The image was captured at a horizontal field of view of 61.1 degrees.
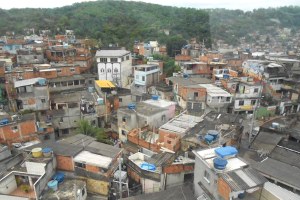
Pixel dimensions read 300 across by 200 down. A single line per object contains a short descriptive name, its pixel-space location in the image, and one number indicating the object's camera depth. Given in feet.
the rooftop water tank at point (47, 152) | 66.13
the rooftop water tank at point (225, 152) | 54.75
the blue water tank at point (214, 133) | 73.40
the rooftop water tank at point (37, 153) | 65.62
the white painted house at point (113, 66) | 154.61
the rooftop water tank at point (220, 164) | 51.18
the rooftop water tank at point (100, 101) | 111.77
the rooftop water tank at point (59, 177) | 65.92
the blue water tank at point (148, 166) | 69.00
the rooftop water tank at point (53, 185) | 61.90
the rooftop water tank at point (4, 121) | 83.20
